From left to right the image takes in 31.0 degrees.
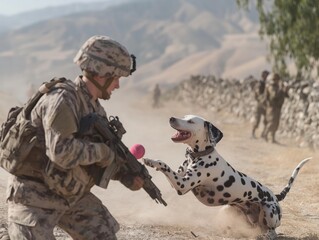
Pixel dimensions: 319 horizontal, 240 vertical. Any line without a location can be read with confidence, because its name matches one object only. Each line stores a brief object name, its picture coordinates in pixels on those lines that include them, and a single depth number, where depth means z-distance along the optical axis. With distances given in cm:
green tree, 1580
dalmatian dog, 551
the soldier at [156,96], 3112
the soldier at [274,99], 1571
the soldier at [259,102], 1656
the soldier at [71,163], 326
